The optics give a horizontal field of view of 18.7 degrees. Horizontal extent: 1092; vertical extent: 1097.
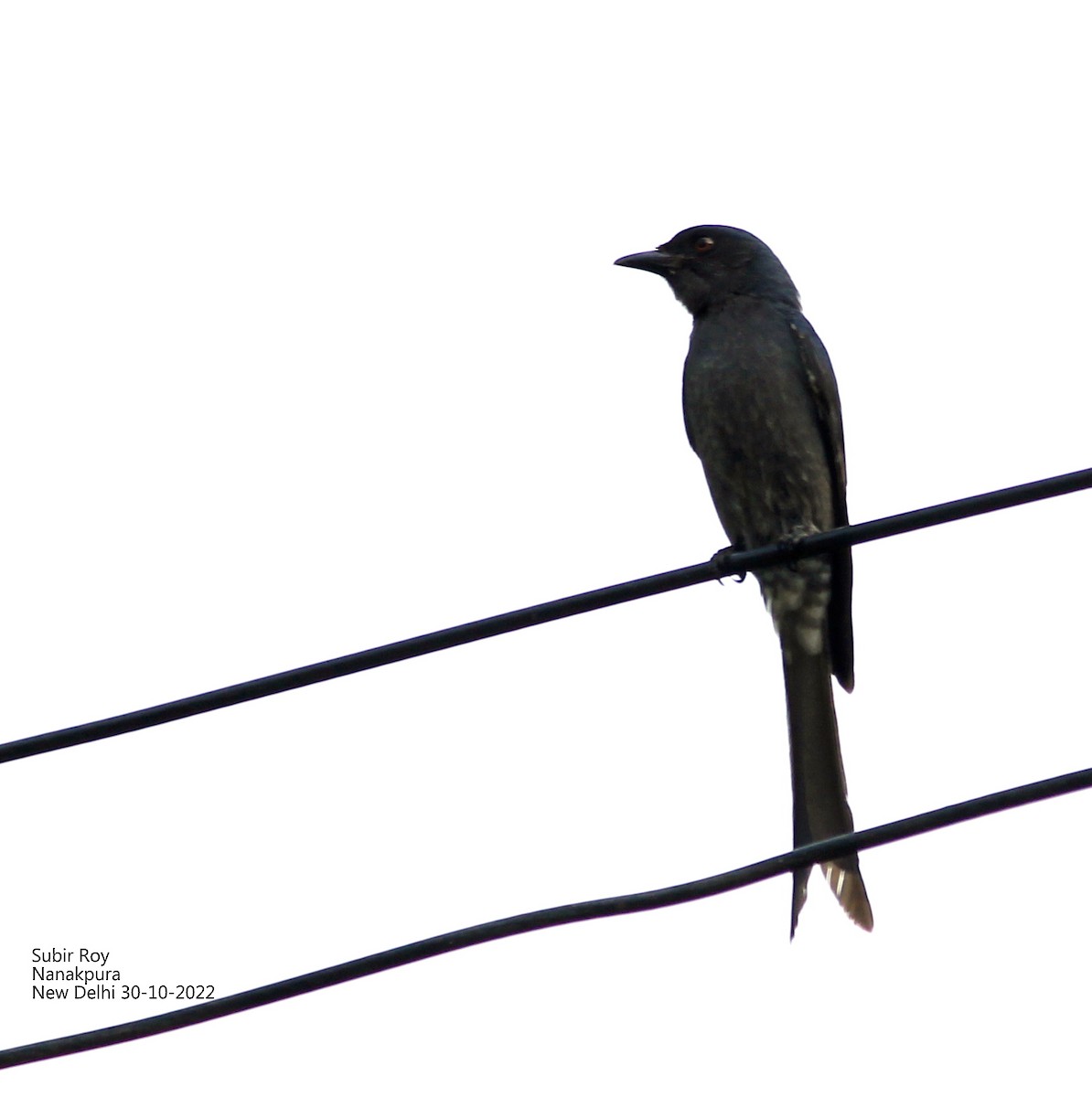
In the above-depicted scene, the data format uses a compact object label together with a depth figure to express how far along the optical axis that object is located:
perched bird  14.02
